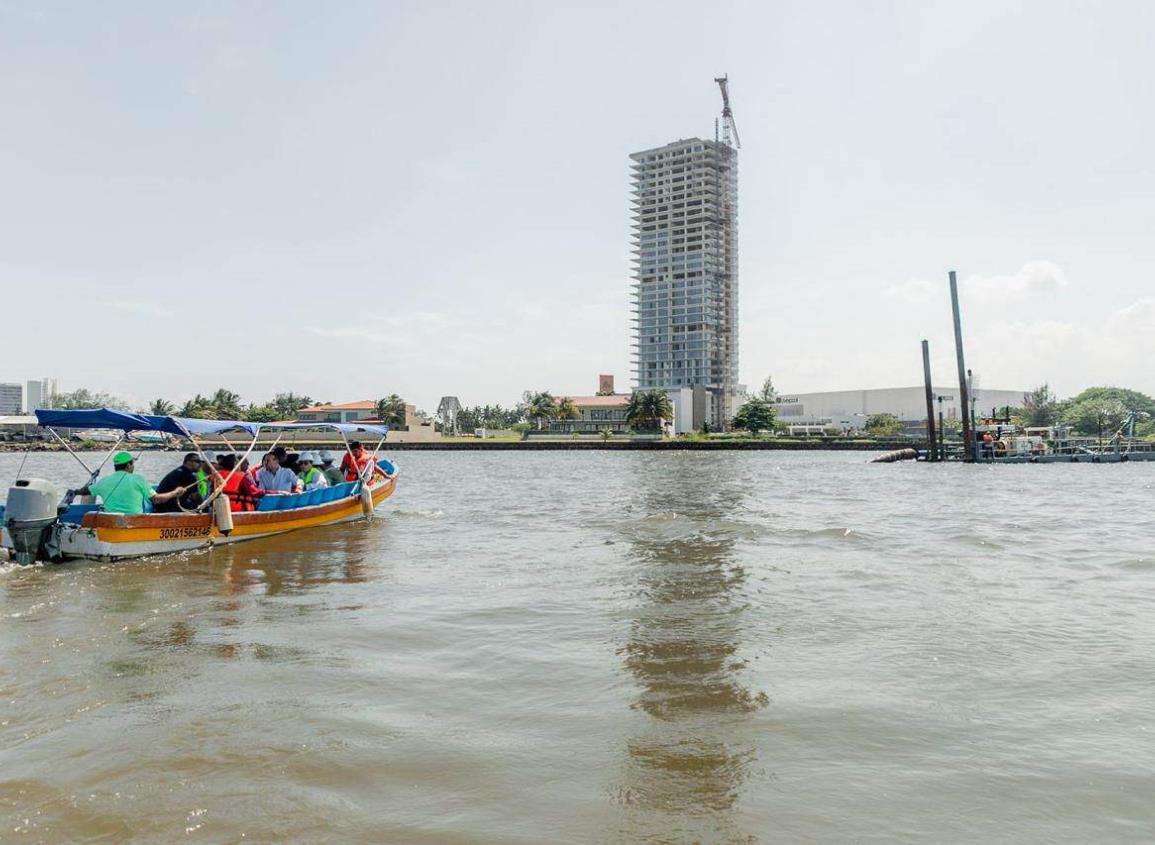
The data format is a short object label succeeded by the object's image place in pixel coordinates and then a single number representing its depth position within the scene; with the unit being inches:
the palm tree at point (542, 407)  5684.1
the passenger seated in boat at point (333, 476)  845.2
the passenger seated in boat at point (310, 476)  806.5
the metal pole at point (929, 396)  2232.9
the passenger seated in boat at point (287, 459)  732.0
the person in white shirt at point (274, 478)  727.1
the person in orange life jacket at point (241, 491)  649.6
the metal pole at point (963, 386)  2129.7
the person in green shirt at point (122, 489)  544.4
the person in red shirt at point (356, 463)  864.9
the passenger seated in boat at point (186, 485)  612.1
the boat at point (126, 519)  514.9
